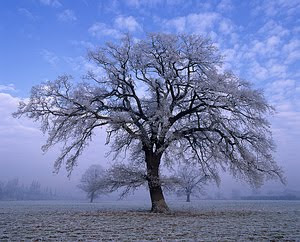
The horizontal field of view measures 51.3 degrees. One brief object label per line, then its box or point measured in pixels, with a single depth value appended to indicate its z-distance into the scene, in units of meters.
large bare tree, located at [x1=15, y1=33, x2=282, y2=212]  22.23
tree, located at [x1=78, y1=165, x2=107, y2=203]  77.68
